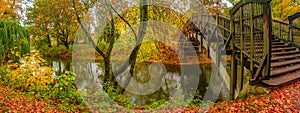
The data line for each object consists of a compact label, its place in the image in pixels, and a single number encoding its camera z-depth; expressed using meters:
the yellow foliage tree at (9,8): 15.39
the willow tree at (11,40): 9.18
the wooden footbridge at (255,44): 4.81
